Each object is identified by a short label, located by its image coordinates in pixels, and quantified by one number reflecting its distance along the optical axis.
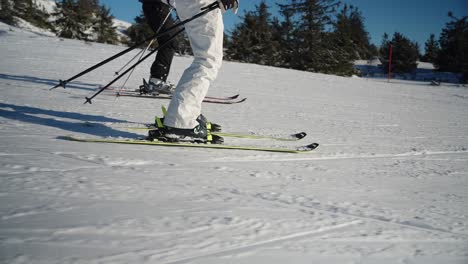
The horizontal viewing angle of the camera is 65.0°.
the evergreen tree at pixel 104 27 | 39.03
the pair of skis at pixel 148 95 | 5.51
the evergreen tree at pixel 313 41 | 35.44
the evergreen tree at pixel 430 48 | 48.19
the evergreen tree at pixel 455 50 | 31.26
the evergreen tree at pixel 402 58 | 38.03
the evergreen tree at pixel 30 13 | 39.06
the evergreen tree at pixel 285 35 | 36.72
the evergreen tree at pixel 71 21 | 37.16
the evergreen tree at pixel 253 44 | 35.03
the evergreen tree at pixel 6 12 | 32.84
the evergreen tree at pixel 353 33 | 38.19
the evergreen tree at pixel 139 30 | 35.50
